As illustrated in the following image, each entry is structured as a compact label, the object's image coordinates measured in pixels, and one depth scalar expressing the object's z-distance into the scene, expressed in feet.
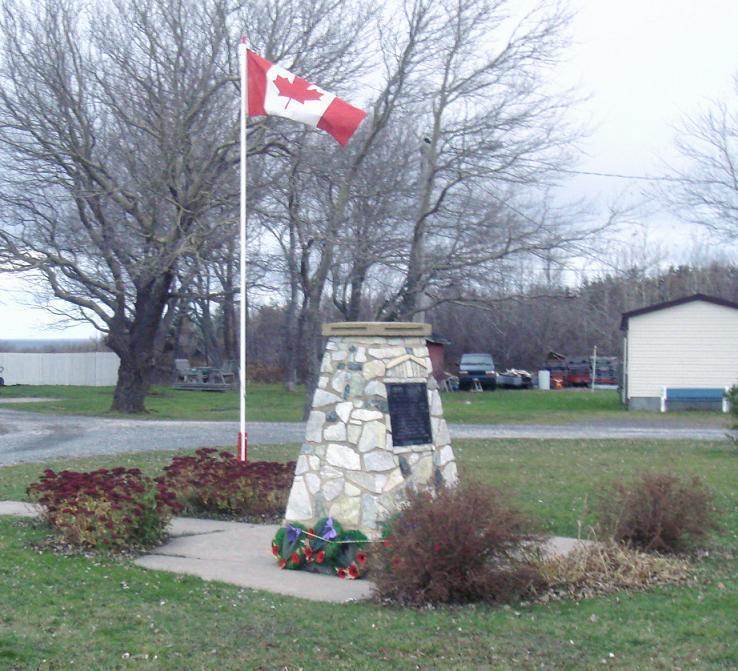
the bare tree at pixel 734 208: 113.09
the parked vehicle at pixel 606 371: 179.41
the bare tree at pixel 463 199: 87.76
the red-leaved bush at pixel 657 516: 29.63
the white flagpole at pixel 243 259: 42.96
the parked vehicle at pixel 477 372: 165.17
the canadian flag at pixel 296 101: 44.21
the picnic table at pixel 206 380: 159.33
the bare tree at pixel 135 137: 83.61
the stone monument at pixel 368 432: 28.32
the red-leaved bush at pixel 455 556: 24.14
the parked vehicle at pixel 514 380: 174.55
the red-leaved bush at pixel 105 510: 30.66
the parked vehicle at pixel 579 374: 179.83
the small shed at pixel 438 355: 161.38
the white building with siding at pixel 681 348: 112.57
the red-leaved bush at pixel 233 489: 38.40
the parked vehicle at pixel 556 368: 177.06
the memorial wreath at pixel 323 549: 27.89
